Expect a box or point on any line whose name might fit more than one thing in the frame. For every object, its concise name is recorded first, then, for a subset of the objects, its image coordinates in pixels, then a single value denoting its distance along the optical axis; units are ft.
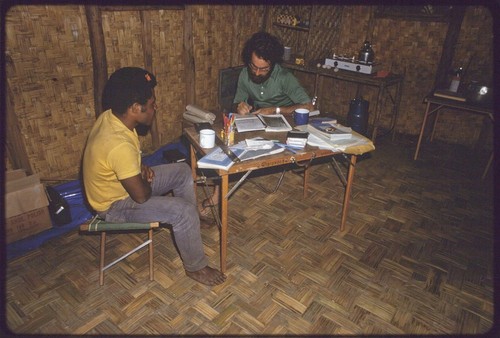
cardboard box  9.07
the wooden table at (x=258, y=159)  7.45
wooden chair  7.29
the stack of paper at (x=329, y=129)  8.93
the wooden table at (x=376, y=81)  15.71
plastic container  17.22
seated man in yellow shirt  6.82
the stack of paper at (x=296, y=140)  8.43
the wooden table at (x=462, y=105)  13.12
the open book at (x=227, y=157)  7.34
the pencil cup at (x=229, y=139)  8.40
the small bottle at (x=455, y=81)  14.71
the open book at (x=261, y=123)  9.39
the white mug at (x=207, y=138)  8.25
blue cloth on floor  9.17
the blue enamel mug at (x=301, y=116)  9.69
